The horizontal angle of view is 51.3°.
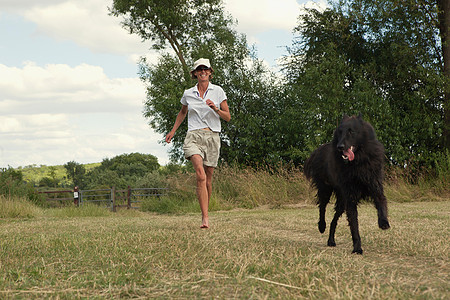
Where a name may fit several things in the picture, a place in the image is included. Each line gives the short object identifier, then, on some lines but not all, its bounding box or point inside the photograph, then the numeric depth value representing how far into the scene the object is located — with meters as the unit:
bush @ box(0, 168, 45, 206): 14.84
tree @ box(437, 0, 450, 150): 18.78
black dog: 4.47
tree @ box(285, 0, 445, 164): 18.98
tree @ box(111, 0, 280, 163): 22.56
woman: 6.59
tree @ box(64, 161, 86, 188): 58.95
